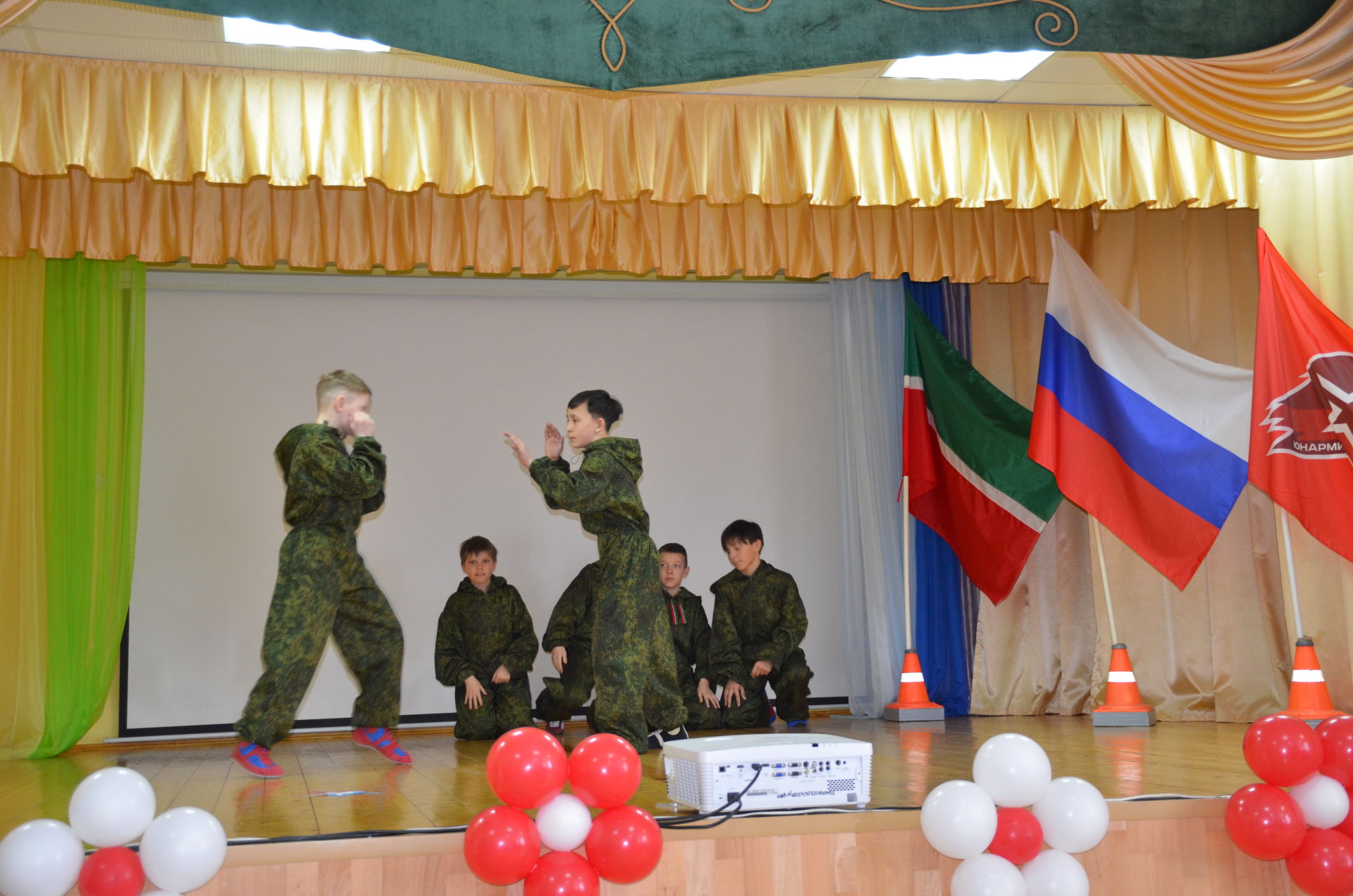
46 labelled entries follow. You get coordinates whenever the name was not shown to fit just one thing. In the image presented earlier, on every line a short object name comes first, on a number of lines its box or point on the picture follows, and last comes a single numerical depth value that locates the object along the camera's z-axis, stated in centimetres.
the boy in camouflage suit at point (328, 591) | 373
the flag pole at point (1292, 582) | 456
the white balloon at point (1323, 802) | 275
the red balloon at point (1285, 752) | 273
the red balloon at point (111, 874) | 230
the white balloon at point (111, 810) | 233
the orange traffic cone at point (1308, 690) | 437
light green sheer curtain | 552
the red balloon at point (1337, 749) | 280
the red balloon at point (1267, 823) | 268
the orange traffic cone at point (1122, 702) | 507
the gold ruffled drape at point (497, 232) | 499
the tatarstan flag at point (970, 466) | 583
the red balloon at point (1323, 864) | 268
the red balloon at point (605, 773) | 253
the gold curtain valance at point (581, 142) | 445
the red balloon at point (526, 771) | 245
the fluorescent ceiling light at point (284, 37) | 439
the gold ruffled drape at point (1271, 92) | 332
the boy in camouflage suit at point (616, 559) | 386
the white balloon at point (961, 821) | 252
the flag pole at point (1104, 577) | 547
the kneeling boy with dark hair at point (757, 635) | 577
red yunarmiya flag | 427
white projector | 279
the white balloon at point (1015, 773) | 262
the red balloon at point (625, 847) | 246
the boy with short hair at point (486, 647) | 563
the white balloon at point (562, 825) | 247
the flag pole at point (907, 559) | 600
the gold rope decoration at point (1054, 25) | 312
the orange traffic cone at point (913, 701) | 579
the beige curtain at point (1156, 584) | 523
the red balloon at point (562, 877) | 241
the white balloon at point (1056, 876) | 259
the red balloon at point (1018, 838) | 261
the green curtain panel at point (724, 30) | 288
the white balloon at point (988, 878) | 252
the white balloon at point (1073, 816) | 262
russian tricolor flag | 497
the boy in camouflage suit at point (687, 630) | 579
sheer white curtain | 615
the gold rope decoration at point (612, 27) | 293
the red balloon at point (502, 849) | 239
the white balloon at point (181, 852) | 227
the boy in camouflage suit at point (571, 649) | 570
